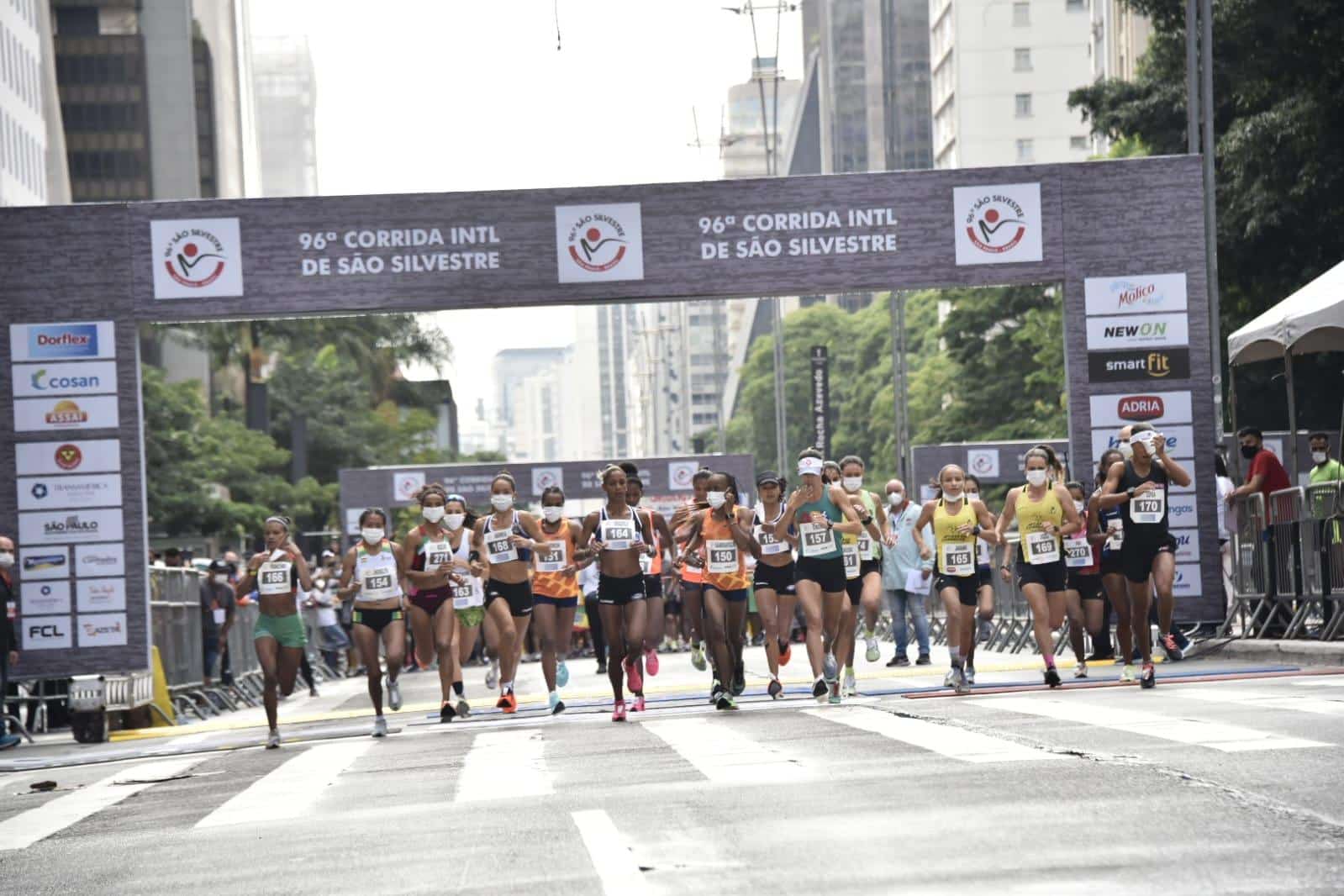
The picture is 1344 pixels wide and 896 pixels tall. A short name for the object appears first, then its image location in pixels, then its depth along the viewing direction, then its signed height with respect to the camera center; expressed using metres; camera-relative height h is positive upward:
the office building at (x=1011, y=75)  124.56 +19.31
